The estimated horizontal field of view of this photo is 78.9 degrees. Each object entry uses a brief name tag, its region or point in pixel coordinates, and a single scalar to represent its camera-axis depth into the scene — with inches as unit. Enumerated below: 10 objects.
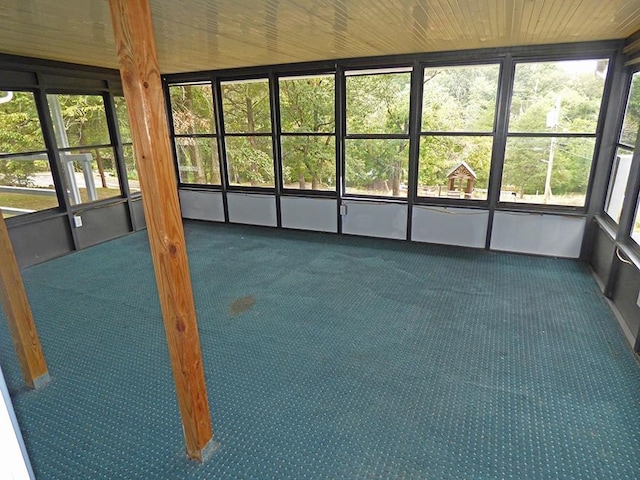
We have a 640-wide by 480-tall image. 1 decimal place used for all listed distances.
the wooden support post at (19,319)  90.1
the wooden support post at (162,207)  56.9
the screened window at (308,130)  207.8
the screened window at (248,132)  222.7
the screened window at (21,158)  169.6
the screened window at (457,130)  177.0
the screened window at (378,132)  191.9
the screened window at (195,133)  239.0
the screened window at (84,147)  194.7
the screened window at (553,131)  161.3
